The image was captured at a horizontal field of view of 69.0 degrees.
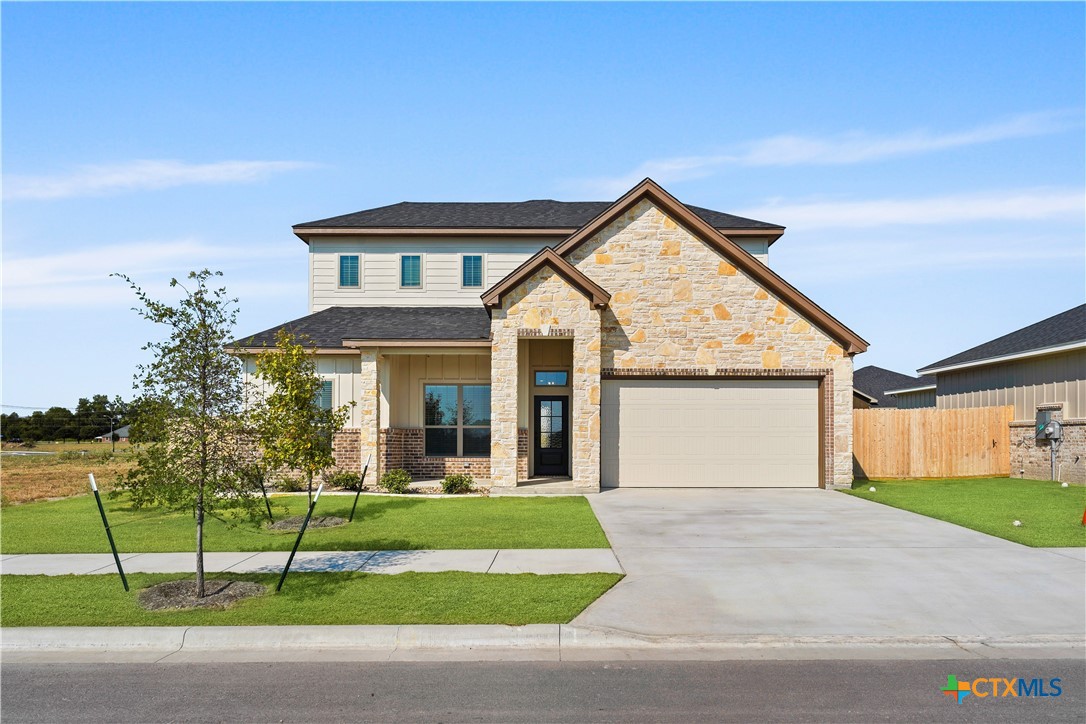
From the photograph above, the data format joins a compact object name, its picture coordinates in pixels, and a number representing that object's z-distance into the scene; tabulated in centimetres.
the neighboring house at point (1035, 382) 2212
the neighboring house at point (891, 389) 3550
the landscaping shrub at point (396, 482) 1991
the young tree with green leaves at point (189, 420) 903
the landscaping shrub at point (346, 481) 2033
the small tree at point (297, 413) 1452
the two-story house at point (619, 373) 1969
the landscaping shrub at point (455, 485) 1977
